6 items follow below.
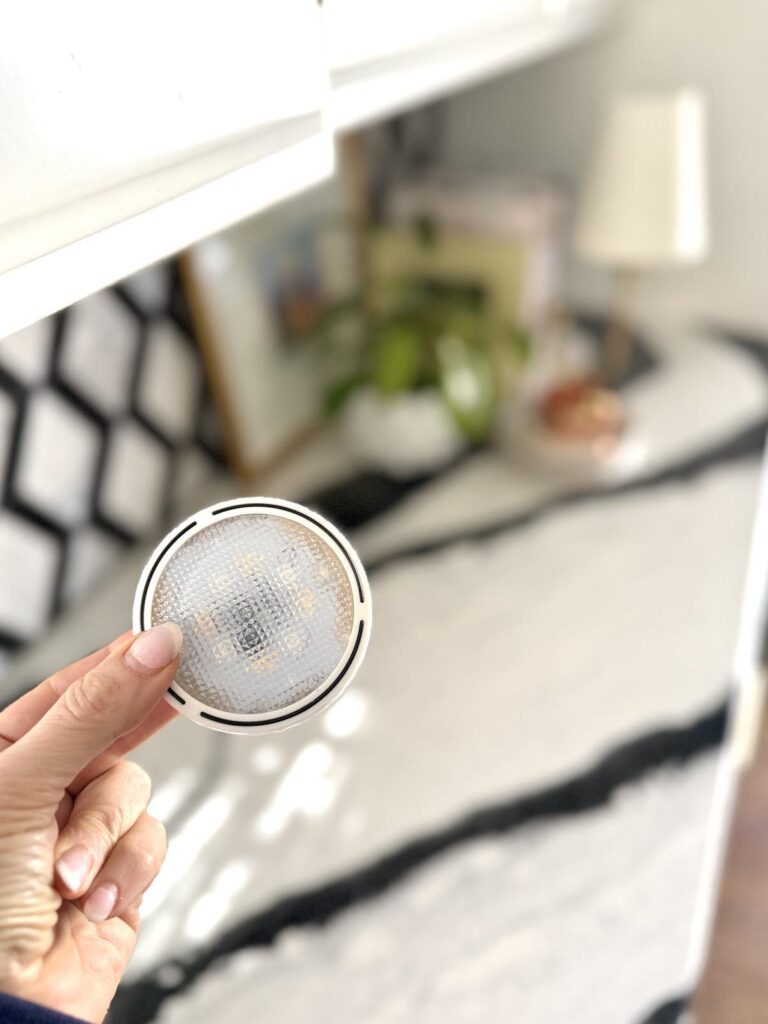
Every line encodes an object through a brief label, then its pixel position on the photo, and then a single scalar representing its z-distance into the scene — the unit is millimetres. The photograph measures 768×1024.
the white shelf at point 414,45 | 609
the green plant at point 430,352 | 1166
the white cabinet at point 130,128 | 361
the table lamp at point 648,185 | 1217
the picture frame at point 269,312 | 1092
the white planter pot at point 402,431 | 1181
